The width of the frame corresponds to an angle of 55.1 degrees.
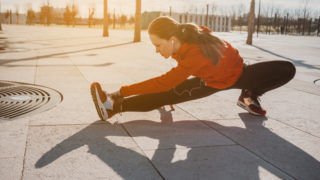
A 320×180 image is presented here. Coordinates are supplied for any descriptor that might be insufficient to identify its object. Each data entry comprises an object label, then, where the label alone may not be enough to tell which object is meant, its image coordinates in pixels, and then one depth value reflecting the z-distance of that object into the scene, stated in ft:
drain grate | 12.21
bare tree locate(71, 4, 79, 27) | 237.55
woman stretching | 9.96
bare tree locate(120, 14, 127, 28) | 254.16
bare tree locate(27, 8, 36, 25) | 242.95
